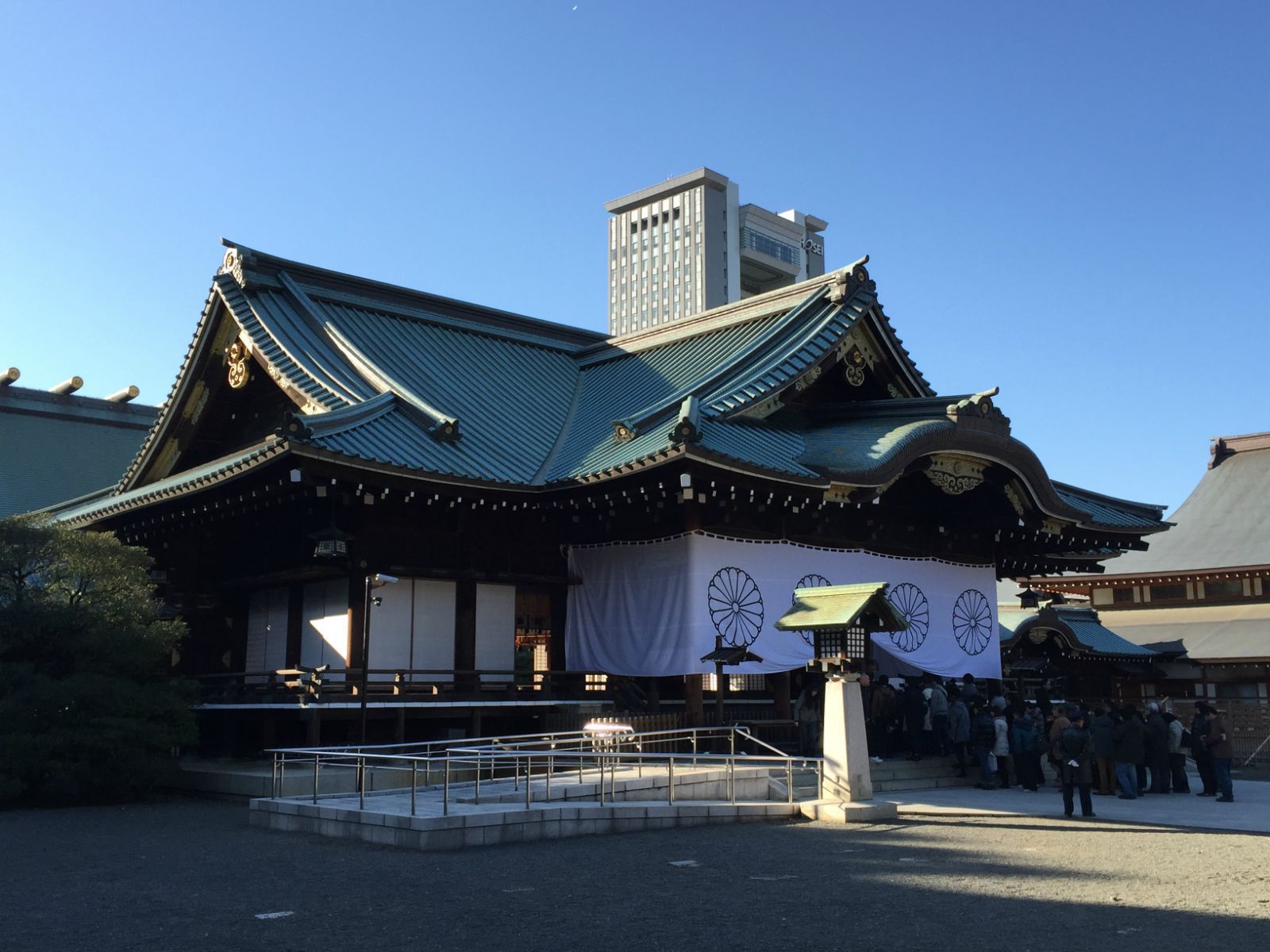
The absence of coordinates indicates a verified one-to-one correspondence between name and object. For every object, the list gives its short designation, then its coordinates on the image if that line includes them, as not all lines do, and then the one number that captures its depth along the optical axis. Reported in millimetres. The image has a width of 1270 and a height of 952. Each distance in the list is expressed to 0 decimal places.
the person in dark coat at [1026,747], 18078
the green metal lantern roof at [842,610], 15117
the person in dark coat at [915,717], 19234
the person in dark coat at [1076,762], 14875
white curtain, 19703
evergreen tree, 15961
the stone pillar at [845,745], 14945
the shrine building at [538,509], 18828
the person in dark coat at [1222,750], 17672
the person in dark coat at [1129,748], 17266
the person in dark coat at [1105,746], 17438
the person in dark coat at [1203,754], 18469
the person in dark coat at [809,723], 18734
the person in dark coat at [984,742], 18250
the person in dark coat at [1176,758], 19141
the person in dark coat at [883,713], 19344
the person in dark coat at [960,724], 18625
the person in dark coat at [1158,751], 18625
